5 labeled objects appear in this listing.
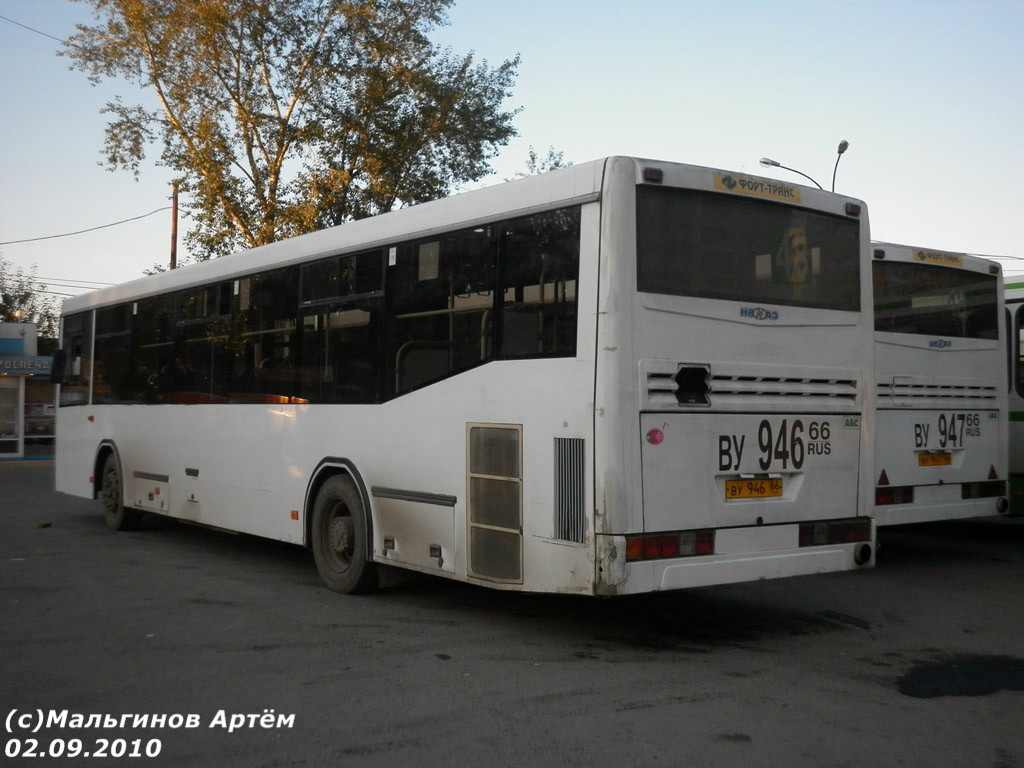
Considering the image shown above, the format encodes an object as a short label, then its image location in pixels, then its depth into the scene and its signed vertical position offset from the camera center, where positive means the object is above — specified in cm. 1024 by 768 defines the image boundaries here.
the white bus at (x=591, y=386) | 711 +40
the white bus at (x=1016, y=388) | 1306 +70
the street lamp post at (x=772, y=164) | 3319 +830
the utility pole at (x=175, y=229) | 3953 +742
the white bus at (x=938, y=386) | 1142 +63
